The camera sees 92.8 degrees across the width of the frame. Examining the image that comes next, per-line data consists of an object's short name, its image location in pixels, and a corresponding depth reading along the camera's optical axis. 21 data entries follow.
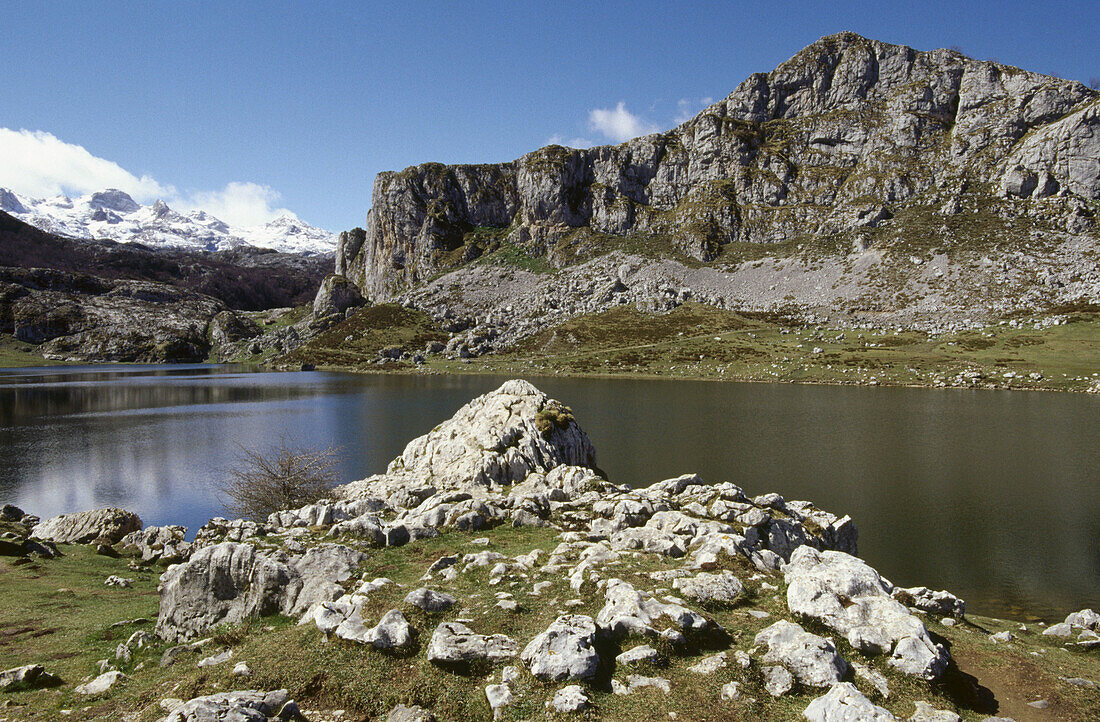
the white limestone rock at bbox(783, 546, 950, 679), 12.38
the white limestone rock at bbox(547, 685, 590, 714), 11.05
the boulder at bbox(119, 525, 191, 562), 26.50
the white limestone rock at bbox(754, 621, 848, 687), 11.80
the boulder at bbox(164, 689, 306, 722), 10.40
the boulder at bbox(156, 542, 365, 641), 16.31
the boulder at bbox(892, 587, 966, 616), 19.00
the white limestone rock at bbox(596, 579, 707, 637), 13.39
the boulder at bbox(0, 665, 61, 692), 12.92
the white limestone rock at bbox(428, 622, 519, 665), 12.60
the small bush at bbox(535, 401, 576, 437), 37.44
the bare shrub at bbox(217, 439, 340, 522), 35.56
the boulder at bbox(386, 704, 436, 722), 11.18
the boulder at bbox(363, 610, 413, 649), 13.12
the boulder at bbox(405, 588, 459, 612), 14.71
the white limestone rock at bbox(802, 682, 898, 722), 10.20
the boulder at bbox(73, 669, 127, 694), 12.91
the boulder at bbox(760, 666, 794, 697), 11.55
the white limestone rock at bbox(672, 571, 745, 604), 15.64
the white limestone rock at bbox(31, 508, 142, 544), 29.39
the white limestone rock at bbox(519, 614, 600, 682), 11.95
